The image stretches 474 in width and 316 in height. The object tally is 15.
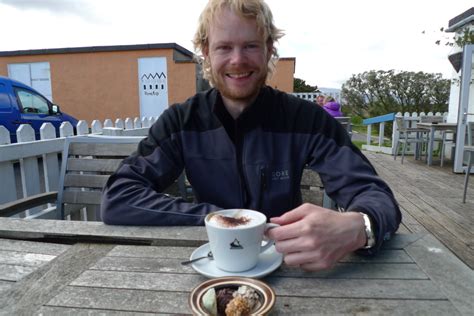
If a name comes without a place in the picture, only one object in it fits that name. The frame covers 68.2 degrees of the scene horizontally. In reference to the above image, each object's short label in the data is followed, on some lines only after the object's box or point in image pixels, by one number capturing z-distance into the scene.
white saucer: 0.74
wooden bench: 2.11
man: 1.36
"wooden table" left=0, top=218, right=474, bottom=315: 0.64
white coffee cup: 0.72
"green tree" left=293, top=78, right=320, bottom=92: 24.52
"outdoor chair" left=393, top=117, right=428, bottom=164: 6.79
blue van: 6.14
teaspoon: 0.79
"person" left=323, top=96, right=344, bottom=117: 5.84
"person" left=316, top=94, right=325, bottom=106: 7.43
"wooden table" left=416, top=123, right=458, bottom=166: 5.96
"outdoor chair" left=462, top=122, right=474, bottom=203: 3.69
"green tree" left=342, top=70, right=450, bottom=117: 11.81
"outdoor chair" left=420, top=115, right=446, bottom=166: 7.00
